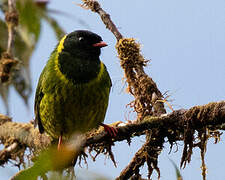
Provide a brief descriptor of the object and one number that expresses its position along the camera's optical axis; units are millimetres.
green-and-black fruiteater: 7750
